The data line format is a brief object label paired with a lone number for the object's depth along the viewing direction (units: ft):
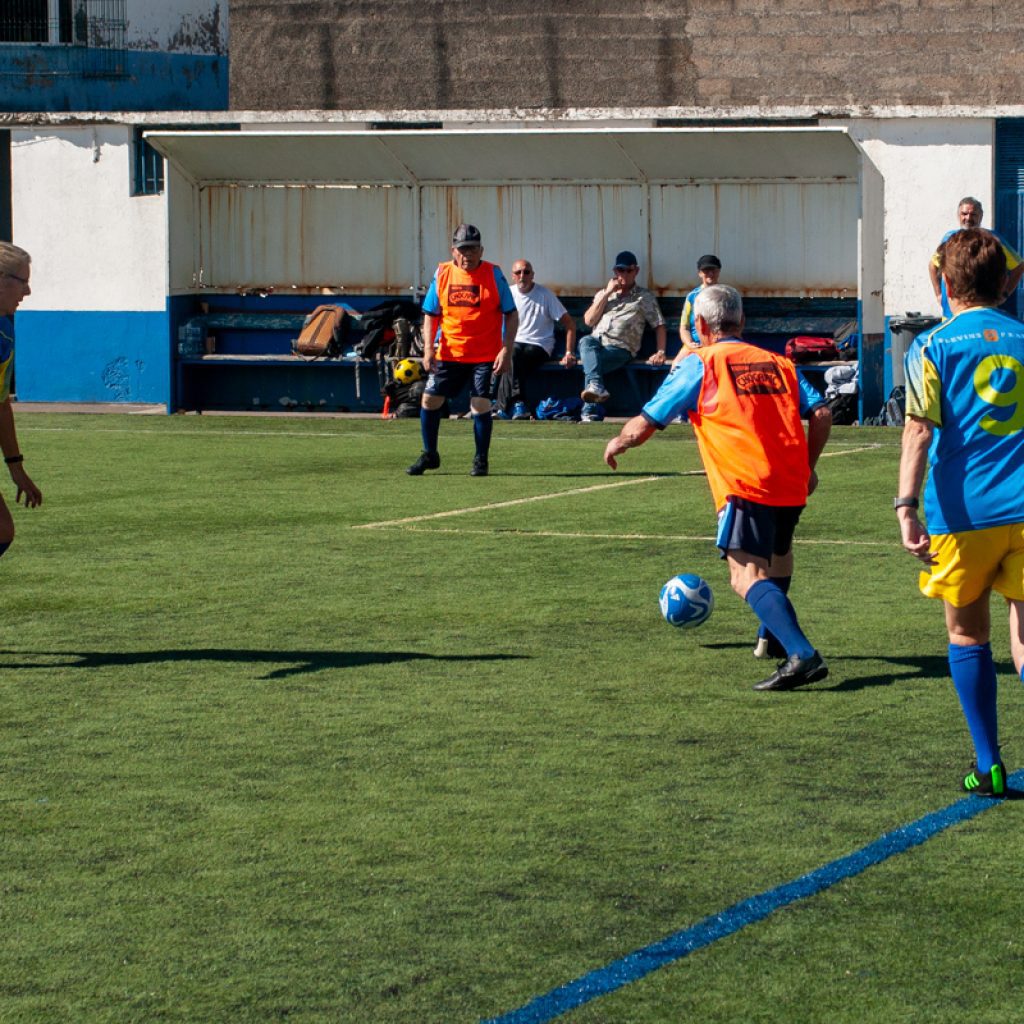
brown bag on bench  75.61
